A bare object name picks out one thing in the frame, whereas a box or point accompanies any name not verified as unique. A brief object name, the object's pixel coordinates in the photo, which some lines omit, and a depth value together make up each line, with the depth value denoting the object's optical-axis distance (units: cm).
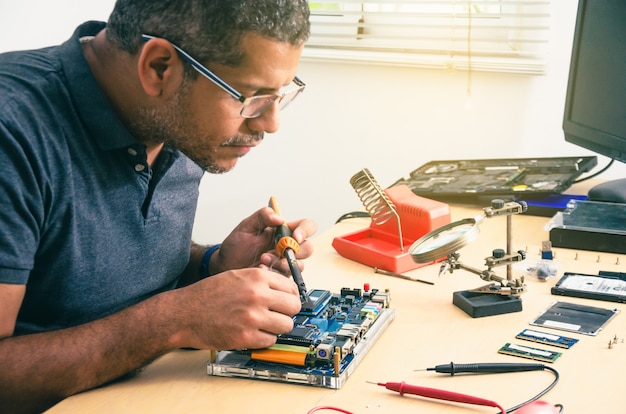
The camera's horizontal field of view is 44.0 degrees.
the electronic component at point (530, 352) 116
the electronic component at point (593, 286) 139
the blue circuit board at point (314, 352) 110
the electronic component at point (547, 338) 121
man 112
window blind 240
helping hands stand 134
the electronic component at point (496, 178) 191
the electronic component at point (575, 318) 127
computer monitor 184
